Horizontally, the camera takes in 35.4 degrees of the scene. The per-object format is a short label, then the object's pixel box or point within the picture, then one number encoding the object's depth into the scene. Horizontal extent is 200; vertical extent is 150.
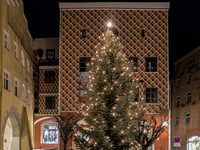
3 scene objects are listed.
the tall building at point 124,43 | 27.26
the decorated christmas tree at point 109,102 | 17.00
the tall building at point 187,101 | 31.25
